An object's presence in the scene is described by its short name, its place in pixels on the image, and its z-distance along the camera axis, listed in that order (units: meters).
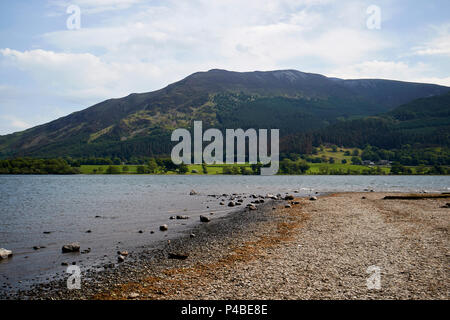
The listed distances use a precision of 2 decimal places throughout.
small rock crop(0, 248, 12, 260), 18.81
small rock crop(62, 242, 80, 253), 20.70
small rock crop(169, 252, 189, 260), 18.50
